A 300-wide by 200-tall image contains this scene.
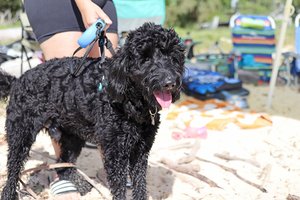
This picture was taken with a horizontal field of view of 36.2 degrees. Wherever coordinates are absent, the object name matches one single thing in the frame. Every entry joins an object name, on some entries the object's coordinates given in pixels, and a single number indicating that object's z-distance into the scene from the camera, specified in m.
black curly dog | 2.47
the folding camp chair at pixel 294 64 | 8.34
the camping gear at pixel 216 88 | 6.87
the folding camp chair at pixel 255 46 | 8.69
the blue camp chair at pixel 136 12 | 6.64
